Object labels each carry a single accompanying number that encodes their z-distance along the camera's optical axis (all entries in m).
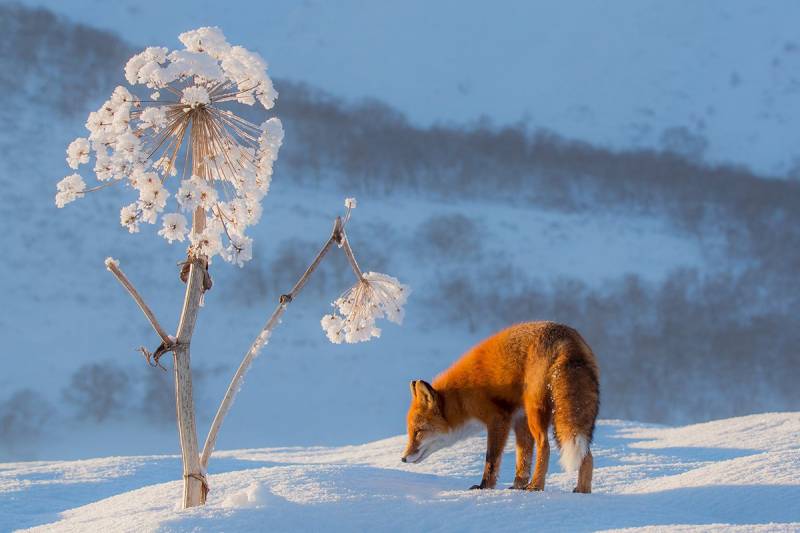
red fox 9.58
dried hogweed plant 8.23
